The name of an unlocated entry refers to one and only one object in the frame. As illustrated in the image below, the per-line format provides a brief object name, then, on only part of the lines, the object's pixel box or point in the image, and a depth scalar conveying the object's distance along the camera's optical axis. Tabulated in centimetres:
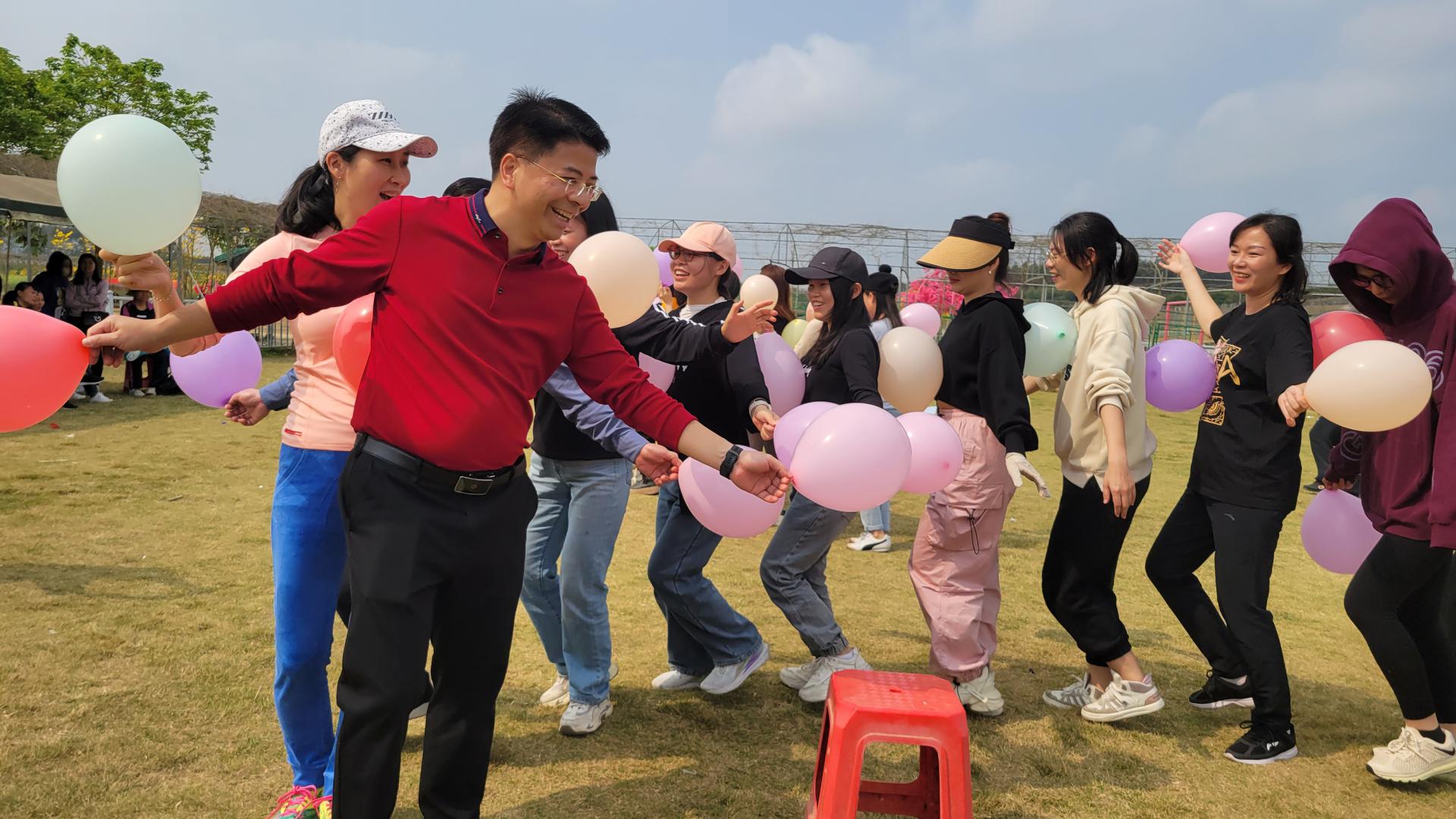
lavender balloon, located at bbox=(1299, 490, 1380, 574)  369
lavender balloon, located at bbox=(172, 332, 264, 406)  316
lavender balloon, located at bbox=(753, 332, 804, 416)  355
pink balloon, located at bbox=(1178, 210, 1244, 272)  412
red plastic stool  252
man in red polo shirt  209
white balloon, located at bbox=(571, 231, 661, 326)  293
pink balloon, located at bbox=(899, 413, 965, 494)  310
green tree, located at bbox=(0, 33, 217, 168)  2683
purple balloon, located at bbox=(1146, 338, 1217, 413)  384
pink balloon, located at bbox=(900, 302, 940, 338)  541
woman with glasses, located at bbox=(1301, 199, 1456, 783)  317
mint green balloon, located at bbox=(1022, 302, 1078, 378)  374
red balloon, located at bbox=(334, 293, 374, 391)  246
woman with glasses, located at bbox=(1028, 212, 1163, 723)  356
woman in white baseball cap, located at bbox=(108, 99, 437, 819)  256
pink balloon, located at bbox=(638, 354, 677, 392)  355
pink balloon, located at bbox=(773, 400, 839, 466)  301
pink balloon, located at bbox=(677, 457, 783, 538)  306
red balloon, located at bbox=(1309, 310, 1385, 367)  347
